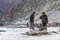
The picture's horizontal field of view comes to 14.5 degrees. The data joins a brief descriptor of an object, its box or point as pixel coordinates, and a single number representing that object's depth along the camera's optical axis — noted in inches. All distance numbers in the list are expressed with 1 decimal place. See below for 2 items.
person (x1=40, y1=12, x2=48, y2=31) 729.0
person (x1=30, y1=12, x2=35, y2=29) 775.3
